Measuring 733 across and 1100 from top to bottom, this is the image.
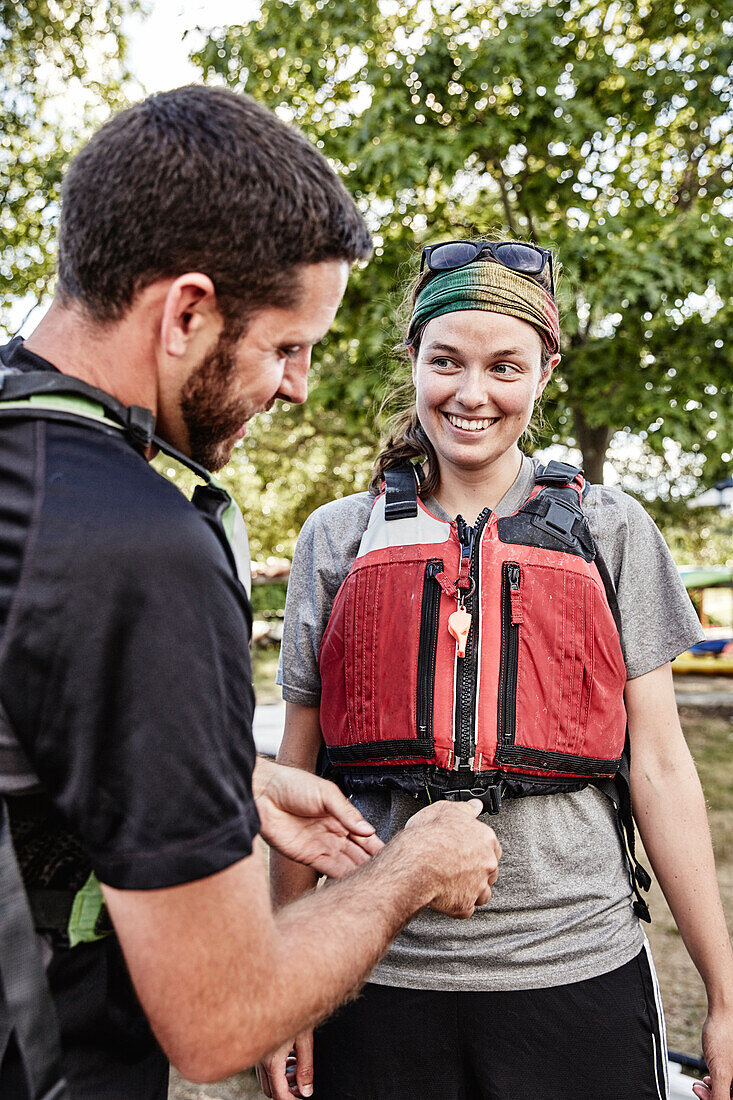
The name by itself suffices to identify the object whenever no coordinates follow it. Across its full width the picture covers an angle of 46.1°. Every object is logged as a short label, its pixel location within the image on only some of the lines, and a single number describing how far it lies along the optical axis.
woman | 1.94
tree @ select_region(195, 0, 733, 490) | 6.95
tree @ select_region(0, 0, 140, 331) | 10.13
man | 1.11
